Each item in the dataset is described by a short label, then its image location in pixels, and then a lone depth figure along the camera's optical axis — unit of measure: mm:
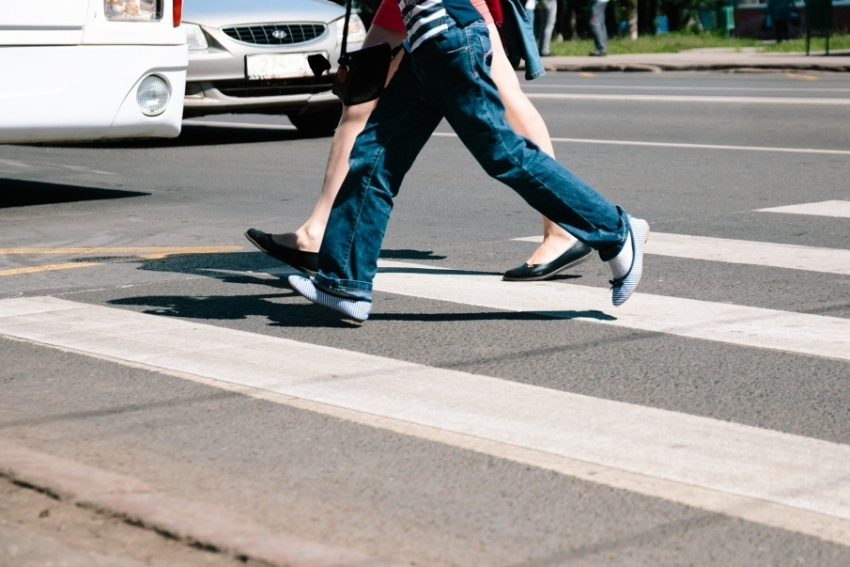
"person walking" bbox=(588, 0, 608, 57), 24750
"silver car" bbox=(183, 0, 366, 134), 10883
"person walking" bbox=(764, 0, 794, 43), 37125
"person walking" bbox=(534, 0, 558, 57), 25828
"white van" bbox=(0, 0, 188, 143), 6965
